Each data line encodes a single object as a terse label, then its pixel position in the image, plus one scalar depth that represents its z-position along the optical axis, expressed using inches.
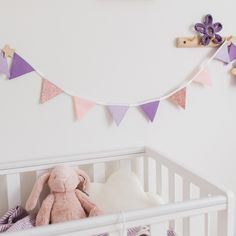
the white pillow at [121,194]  54.4
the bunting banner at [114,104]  53.6
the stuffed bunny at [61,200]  52.0
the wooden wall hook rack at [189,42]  62.2
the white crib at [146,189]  38.4
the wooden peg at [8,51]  52.9
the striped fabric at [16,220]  50.5
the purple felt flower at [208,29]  63.1
